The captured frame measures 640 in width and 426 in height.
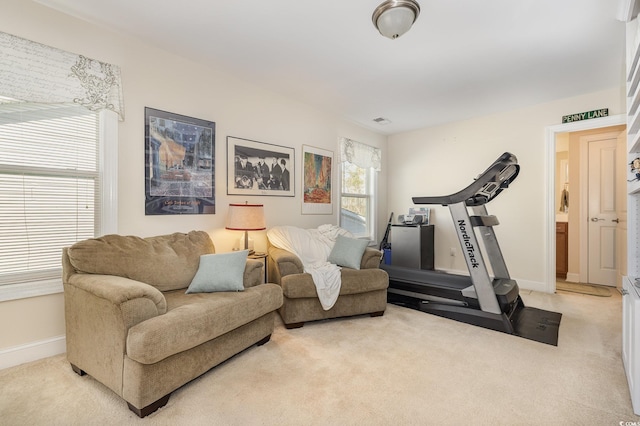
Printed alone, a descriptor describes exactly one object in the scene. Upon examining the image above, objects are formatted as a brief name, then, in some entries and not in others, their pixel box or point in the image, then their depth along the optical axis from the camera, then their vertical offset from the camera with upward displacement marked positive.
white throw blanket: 2.73 -0.43
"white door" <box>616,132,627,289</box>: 3.86 +0.02
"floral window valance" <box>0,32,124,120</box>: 1.97 +0.96
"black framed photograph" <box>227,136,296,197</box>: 3.25 +0.49
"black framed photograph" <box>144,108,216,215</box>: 2.62 +0.43
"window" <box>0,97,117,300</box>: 2.01 +0.18
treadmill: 2.72 -0.80
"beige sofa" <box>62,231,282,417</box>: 1.54 -0.62
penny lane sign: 3.46 +1.14
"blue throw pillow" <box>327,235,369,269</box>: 3.13 -0.44
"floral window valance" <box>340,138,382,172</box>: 4.60 +0.92
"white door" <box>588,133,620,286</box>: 4.08 +0.02
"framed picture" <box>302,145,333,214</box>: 4.04 +0.43
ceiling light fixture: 1.90 +1.27
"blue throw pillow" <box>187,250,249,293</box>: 2.22 -0.47
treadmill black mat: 2.48 -1.03
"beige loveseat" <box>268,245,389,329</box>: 2.68 -0.74
